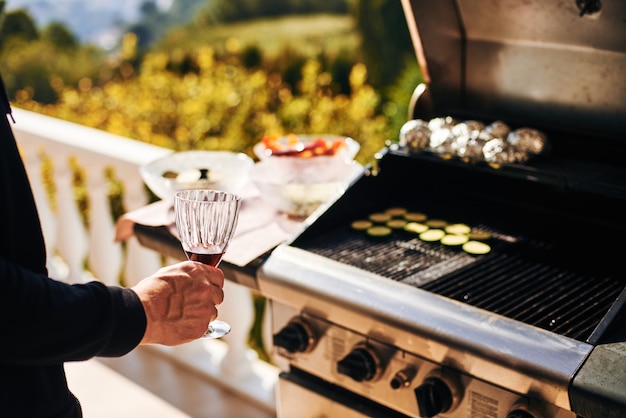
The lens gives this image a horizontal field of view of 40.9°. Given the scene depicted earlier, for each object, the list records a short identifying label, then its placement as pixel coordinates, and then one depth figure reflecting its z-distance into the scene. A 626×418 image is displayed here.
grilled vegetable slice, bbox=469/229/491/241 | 1.88
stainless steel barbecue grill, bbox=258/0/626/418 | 1.44
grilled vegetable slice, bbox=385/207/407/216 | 2.05
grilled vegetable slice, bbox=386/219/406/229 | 1.97
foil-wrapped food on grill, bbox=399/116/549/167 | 1.93
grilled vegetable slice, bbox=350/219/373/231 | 1.98
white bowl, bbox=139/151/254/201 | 2.21
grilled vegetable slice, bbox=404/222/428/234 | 1.95
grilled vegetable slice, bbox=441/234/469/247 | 1.86
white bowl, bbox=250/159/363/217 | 2.13
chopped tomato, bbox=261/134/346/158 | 2.25
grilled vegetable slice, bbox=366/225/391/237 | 1.93
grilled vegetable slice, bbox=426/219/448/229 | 1.96
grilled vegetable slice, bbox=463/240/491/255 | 1.81
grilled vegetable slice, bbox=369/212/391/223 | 2.01
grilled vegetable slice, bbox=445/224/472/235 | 1.92
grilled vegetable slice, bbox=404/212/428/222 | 2.01
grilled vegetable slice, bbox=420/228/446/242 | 1.90
